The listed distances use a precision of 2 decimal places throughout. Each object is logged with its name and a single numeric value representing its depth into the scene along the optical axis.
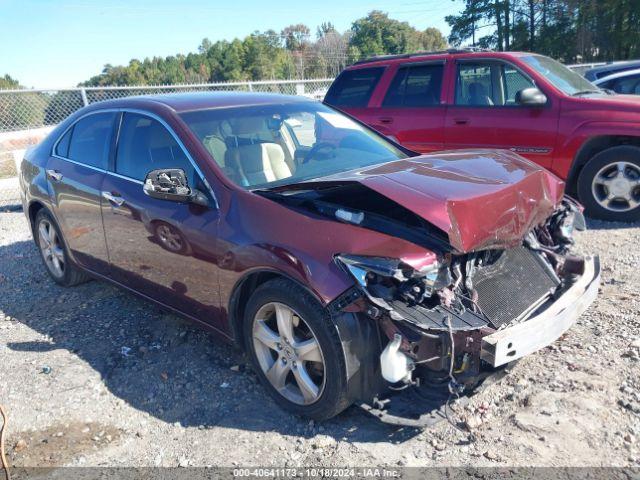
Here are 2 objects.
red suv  6.11
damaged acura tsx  2.69
